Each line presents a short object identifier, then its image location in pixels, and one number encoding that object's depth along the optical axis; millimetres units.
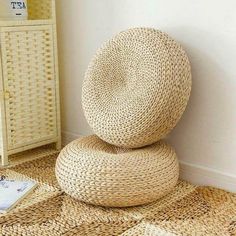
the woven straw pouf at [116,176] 1426
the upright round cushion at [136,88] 1530
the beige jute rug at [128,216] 1337
